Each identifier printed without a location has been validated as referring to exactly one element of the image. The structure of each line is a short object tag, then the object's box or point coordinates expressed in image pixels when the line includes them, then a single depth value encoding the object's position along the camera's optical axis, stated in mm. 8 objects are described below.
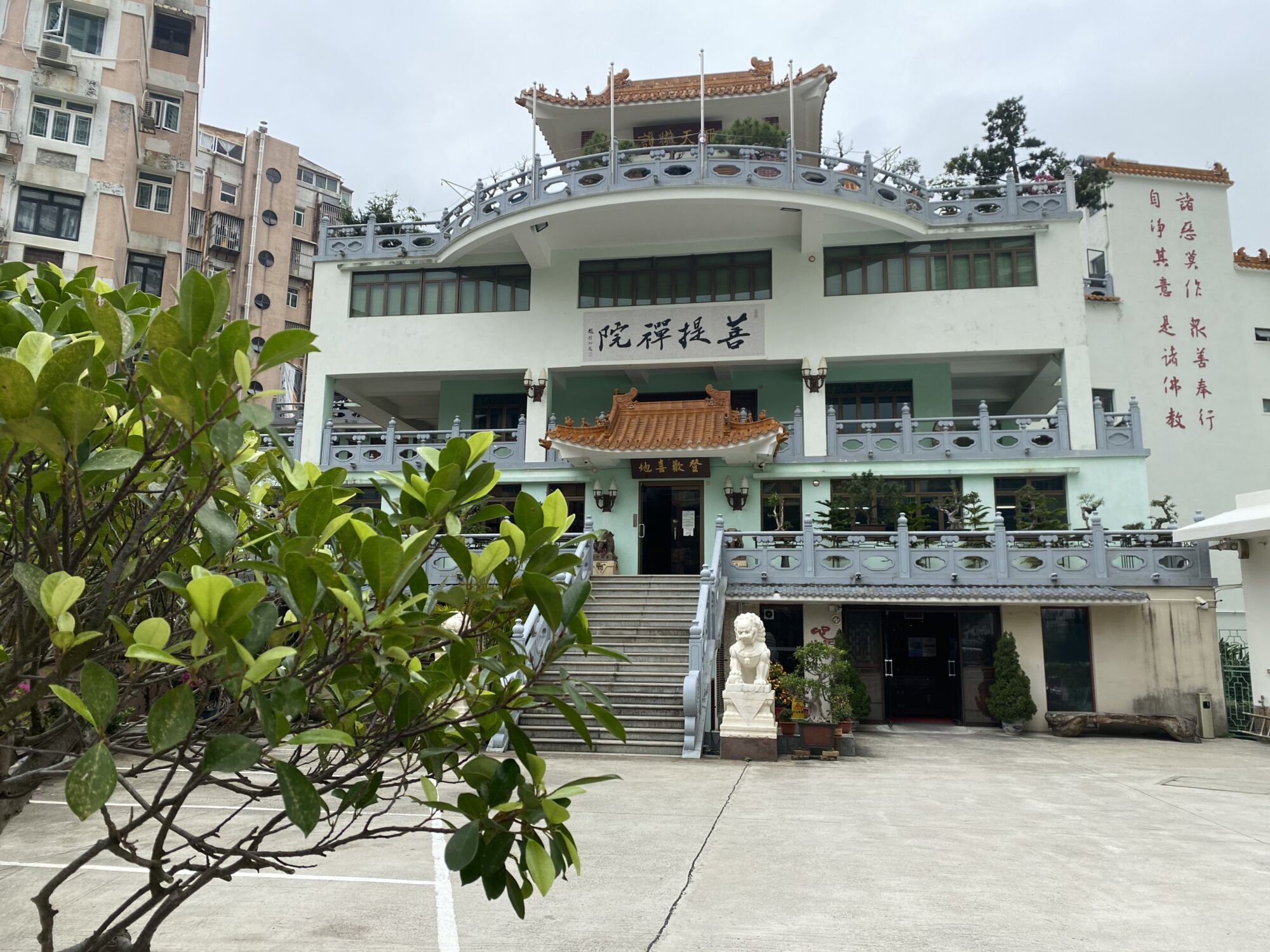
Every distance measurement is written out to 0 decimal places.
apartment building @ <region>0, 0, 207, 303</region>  22938
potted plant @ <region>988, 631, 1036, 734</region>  14383
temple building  14961
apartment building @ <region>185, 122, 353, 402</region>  36625
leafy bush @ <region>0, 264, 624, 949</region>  1461
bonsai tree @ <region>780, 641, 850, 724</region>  11844
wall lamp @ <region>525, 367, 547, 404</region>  19016
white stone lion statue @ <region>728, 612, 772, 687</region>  11829
